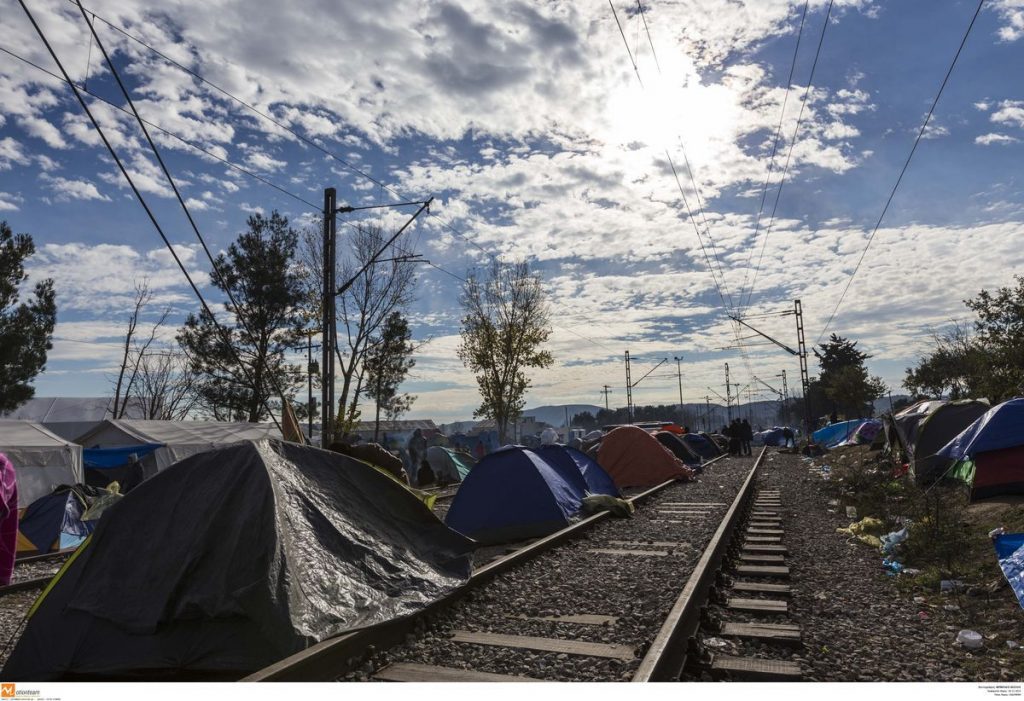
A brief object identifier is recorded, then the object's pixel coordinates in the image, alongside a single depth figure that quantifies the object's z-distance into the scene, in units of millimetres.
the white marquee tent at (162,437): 17578
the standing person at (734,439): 37094
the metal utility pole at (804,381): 47500
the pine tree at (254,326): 32312
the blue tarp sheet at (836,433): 38403
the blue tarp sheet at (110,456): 16266
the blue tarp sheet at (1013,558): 5587
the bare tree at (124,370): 41759
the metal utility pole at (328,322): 15375
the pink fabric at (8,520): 7438
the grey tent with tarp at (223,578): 4535
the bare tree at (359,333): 31188
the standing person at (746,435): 37972
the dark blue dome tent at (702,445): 33838
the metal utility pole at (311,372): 33875
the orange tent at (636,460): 19375
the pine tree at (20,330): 25125
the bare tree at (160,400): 49375
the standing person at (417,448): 26019
